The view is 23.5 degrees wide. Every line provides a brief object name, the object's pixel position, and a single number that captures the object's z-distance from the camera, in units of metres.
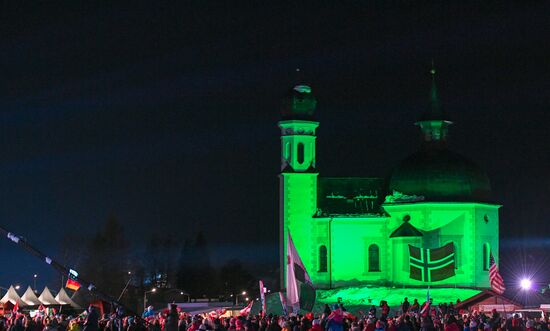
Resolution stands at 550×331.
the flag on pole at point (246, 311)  58.45
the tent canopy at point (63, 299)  70.31
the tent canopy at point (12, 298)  66.06
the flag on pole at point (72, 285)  54.91
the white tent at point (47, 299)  69.21
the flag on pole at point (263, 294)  59.94
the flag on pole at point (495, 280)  70.12
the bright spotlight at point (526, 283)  68.12
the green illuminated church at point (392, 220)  86.88
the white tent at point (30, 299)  68.56
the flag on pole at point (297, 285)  56.41
